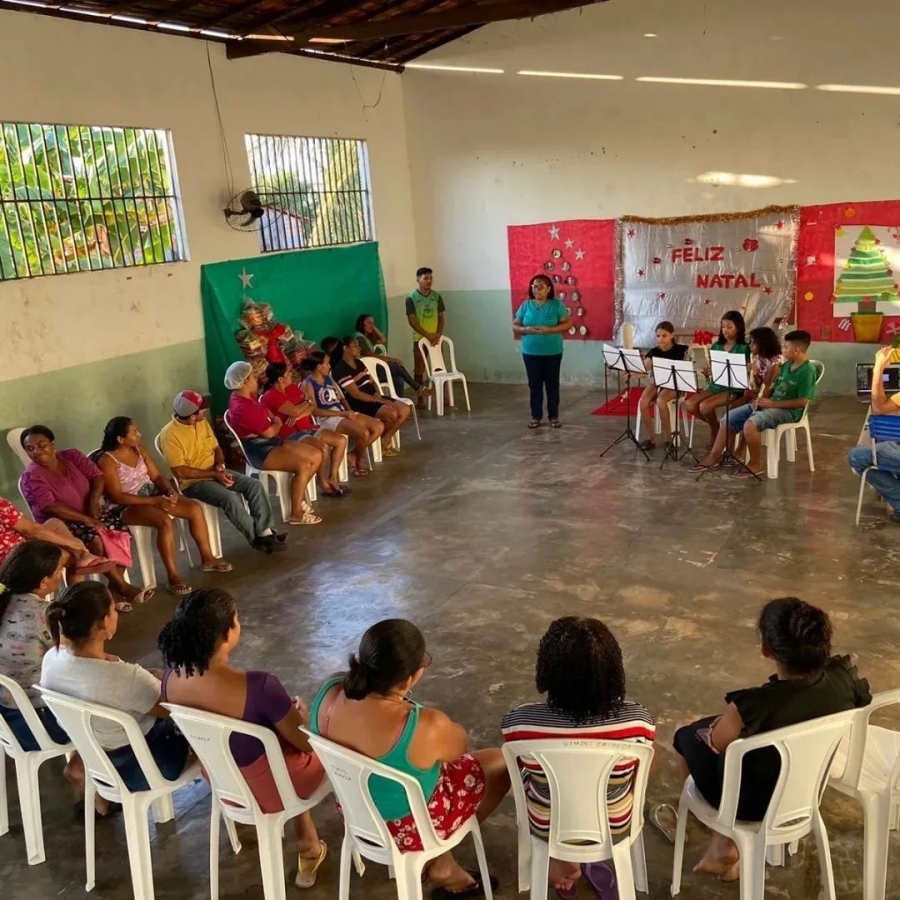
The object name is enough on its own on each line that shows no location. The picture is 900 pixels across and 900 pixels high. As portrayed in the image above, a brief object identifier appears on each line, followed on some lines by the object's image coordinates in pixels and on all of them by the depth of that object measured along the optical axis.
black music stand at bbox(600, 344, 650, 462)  6.32
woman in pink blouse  4.36
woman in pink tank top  4.65
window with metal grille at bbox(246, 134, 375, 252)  7.76
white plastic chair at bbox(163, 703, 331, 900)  2.22
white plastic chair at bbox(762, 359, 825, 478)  5.77
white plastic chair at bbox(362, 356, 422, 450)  7.26
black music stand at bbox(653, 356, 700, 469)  5.92
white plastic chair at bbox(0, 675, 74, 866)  2.68
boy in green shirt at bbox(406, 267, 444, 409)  8.48
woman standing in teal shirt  7.27
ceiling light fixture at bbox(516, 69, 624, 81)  8.16
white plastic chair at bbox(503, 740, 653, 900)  1.97
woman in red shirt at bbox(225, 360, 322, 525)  5.53
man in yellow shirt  5.02
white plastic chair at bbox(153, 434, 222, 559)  5.11
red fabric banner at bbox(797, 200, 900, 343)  7.57
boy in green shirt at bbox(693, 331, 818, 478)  5.68
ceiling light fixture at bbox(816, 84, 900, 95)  7.17
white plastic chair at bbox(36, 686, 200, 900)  2.36
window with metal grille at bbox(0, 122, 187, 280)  5.66
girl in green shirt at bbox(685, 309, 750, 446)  6.11
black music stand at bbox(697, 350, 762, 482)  5.70
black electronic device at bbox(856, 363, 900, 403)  4.88
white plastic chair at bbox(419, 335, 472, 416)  8.21
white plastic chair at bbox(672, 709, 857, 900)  2.02
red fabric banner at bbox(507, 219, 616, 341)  8.75
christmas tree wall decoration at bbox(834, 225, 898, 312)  7.60
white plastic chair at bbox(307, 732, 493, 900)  2.04
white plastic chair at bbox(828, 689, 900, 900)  2.21
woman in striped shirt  2.06
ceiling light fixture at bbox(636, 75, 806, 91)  7.51
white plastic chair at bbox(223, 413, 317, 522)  5.68
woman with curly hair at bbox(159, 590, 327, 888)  2.31
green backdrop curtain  7.14
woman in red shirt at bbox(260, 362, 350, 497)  5.90
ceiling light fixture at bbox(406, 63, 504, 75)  8.70
